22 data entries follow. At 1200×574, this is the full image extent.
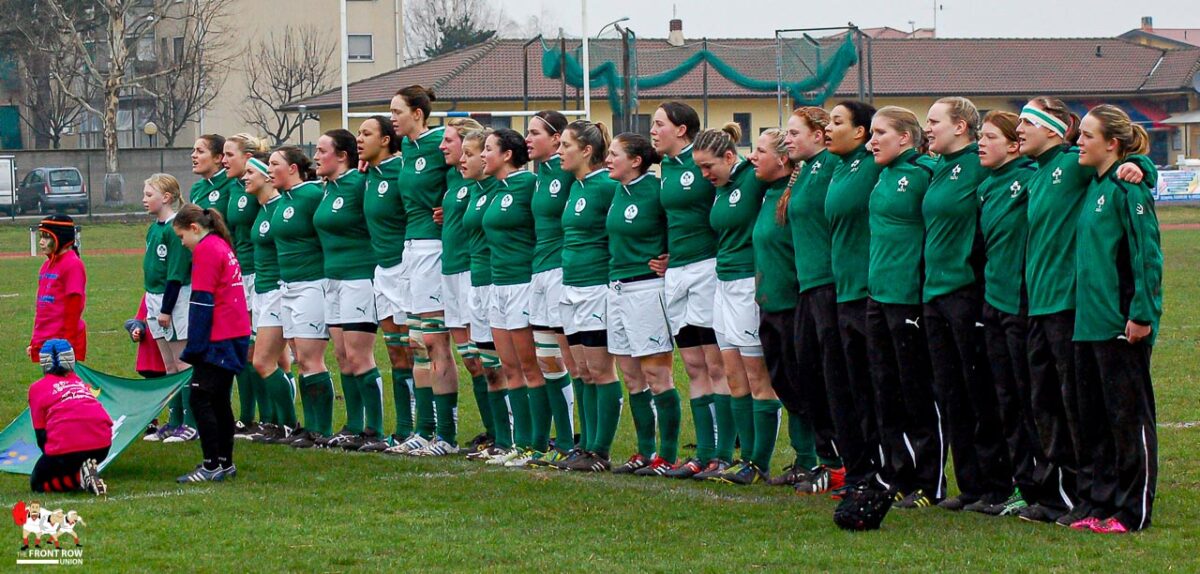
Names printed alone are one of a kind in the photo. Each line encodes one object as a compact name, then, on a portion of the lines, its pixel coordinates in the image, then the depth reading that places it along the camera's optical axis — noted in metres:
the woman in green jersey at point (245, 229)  21.36
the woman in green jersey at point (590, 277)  17.80
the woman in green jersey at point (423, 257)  19.47
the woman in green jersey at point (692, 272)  17.02
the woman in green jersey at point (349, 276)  19.92
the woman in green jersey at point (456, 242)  19.17
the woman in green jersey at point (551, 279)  18.27
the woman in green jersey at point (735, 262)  16.48
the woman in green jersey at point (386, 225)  19.73
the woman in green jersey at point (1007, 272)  14.04
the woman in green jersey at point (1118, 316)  13.23
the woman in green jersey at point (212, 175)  21.72
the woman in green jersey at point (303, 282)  20.20
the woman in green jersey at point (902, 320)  14.62
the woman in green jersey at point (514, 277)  18.53
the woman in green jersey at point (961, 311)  14.33
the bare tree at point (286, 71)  126.69
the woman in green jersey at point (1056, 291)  13.66
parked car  90.12
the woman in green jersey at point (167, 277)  19.73
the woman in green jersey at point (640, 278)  17.44
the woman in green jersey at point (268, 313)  20.70
